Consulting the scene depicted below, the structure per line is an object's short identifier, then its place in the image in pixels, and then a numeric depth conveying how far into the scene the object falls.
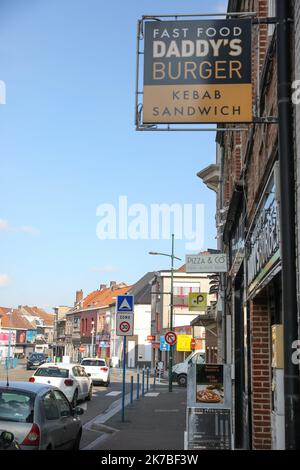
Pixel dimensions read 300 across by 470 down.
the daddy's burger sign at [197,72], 5.89
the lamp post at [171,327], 26.94
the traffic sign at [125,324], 14.79
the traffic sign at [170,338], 26.12
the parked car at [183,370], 33.03
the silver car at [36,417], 6.75
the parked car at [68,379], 18.94
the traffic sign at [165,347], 31.01
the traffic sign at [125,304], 14.99
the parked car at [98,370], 29.27
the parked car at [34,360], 45.04
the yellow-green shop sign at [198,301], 23.80
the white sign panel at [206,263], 13.19
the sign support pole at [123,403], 14.00
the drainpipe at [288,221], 4.34
